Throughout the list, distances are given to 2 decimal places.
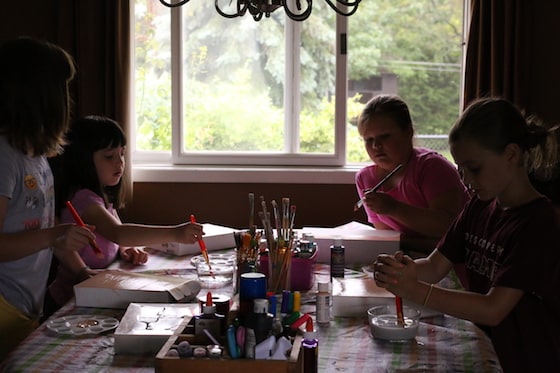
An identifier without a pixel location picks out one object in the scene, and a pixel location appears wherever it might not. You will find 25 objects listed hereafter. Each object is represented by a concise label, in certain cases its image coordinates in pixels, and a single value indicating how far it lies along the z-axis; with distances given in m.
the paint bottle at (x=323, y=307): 1.69
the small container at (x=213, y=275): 2.06
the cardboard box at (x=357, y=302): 1.75
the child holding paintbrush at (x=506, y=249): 1.57
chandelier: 2.04
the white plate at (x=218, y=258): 2.16
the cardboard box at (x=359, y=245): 2.34
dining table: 1.42
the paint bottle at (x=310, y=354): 1.29
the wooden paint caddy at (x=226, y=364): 1.20
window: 3.59
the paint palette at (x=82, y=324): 1.60
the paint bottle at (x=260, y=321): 1.26
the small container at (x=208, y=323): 1.36
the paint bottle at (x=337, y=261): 2.06
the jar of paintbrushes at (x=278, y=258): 1.93
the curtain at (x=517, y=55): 3.31
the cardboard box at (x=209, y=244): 2.46
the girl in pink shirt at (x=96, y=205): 2.31
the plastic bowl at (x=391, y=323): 1.57
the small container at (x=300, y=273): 1.99
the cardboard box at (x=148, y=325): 1.47
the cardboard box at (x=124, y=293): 1.79
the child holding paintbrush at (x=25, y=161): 1.81
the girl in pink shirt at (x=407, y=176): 2.49
